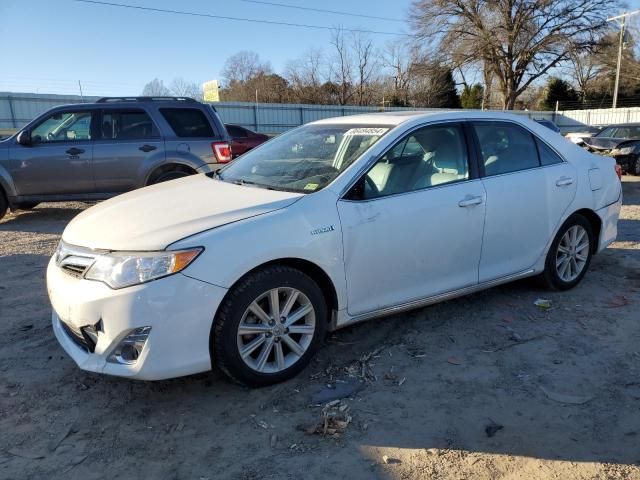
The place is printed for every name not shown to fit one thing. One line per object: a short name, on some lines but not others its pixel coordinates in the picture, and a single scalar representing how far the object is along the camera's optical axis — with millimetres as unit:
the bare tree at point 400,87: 50469
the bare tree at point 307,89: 50969
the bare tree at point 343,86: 52250
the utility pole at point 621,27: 34972
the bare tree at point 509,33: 40094
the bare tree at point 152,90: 43788
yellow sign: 39094
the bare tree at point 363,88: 52875
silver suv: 7984
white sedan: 2807
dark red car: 16266
